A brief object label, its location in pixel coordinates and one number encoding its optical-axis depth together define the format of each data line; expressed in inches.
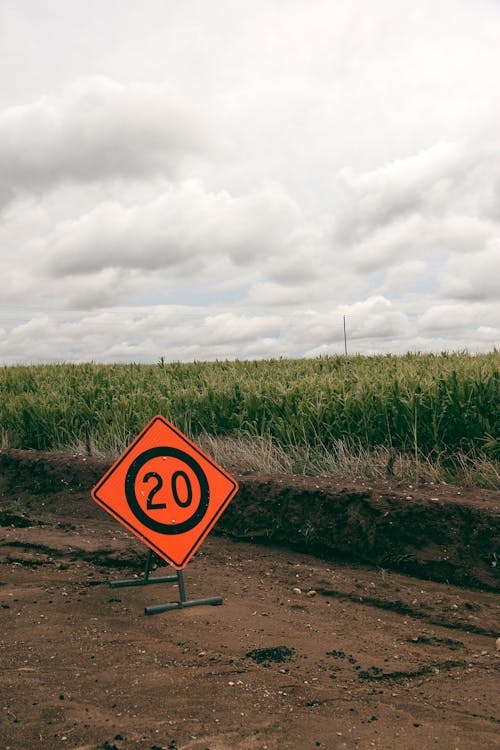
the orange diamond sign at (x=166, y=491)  200.2
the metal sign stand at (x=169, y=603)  191.9
